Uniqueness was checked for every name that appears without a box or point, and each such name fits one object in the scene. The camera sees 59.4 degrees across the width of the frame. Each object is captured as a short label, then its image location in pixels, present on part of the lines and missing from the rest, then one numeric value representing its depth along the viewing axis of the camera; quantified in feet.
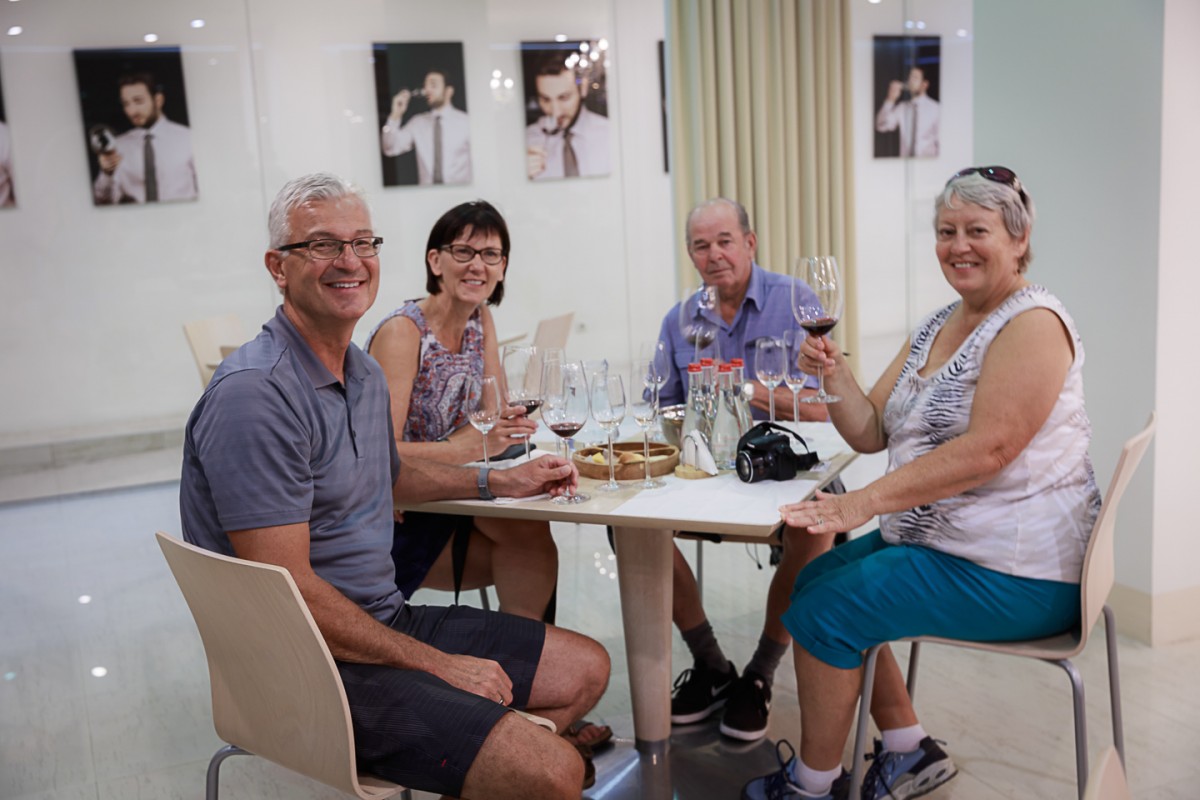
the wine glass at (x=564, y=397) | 7.22
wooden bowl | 7.64
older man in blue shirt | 9.24
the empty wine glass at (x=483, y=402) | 7.45
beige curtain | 16.90
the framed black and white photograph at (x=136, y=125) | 15.80
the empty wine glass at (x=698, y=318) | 9.55
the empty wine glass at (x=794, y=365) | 8.19
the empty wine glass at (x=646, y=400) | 7.38
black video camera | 7.35
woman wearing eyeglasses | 8.55
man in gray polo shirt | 5.55
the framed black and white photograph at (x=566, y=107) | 17.81
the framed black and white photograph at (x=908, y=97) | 18.78
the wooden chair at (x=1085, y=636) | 6.58
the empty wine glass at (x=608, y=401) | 7.23
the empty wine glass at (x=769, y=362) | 7.97
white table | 6.64
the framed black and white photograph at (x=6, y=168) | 15.29
